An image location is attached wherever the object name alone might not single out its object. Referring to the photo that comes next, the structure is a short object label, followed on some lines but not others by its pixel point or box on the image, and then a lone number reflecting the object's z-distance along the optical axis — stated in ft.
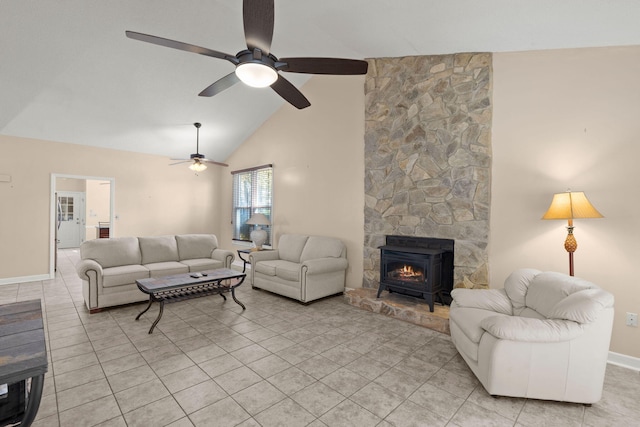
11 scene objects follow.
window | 20.92
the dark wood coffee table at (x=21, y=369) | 4.45
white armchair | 6.66
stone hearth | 11.07
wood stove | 11.73
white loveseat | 13.78
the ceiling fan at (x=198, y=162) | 17.82
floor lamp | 8.52
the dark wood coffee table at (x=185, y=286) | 11.02
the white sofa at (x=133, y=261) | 12.60
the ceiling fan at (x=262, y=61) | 6.28
